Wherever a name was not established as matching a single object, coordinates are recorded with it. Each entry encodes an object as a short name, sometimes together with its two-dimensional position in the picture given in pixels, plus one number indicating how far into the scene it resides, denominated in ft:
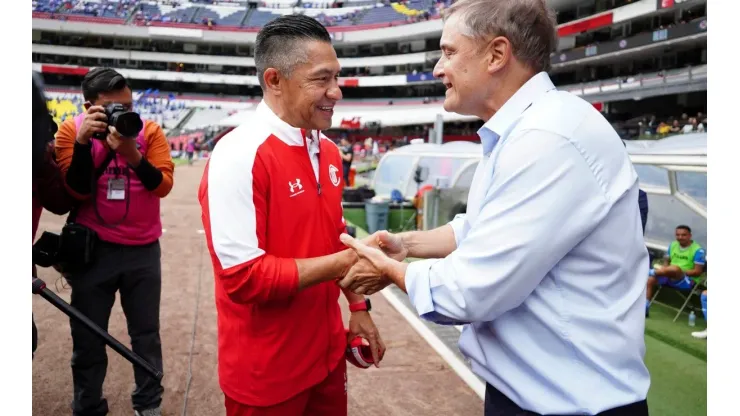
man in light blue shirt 4.36
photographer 9.22
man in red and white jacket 5.78
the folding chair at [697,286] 18.09
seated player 18.65
